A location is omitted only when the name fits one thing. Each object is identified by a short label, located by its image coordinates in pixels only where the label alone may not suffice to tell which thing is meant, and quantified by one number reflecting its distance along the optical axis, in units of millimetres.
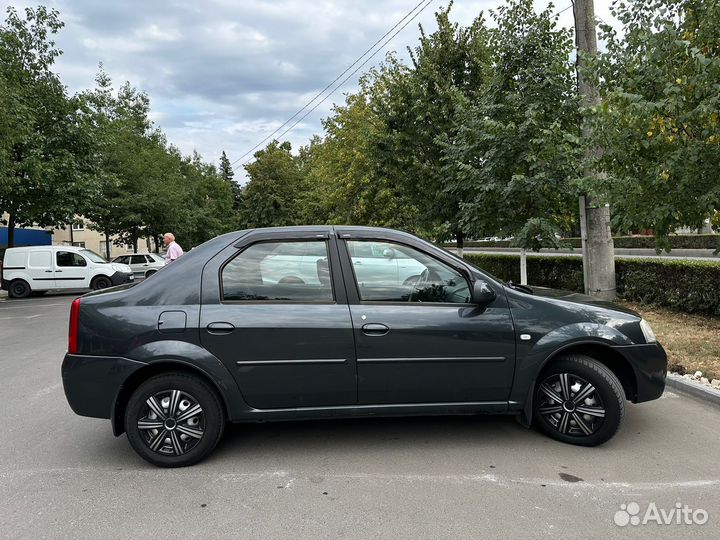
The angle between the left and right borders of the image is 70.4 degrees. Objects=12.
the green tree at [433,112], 12820
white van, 17500
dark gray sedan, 3604
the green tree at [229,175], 82612
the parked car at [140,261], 22875
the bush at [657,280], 8336
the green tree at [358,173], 14748
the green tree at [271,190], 54969
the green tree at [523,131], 9266
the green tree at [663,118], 5113
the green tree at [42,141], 16203
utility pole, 9383
